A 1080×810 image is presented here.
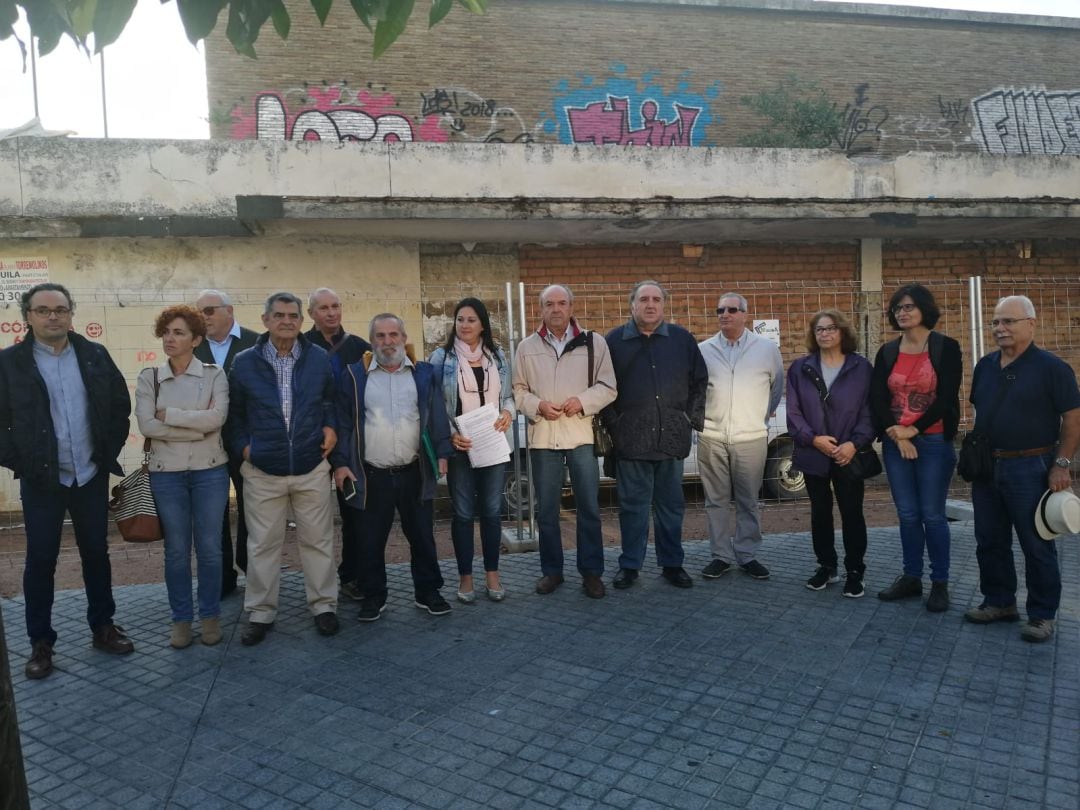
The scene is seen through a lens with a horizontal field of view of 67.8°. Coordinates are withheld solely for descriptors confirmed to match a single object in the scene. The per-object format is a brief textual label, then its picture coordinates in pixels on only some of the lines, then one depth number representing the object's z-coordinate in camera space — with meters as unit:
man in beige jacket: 5.21
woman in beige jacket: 4.46
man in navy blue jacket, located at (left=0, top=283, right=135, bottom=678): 4.20
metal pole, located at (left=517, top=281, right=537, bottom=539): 6.57
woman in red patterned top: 4.77
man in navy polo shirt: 4.23
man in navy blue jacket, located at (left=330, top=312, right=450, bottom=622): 4.85
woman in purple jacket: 5.06
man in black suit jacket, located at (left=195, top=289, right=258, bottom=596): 5.24
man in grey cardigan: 5.51
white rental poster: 8.94
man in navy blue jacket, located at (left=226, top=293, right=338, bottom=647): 4.58
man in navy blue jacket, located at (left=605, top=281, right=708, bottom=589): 5.27
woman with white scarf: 5.10
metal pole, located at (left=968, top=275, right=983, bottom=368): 7.09
